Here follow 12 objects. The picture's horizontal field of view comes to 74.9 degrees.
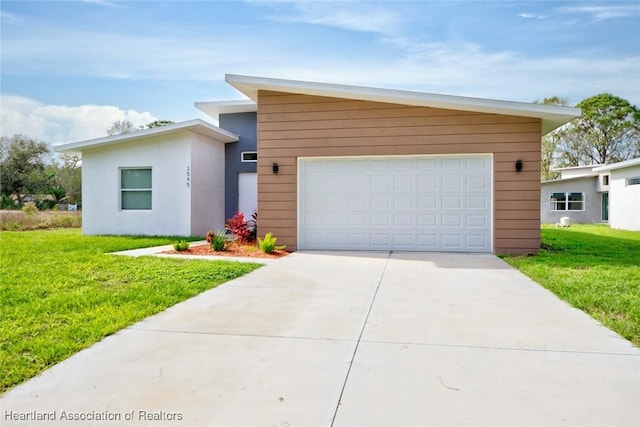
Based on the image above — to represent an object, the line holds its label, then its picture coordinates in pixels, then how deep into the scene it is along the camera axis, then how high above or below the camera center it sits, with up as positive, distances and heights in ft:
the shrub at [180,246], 28.09 -2.64
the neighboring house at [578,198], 72.13 +1.59
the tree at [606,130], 99.35 +18.75
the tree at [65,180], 101.67 +6.90
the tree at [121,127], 115.03 +22.21
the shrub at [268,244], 28.37 -2.54
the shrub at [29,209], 55.14 -0.27
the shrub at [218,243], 28.78 -2.48
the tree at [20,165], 90.17 +9.45
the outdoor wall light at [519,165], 28.27 +2.85
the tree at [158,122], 108.88 +22.22
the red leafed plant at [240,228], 33.40 -1.69
